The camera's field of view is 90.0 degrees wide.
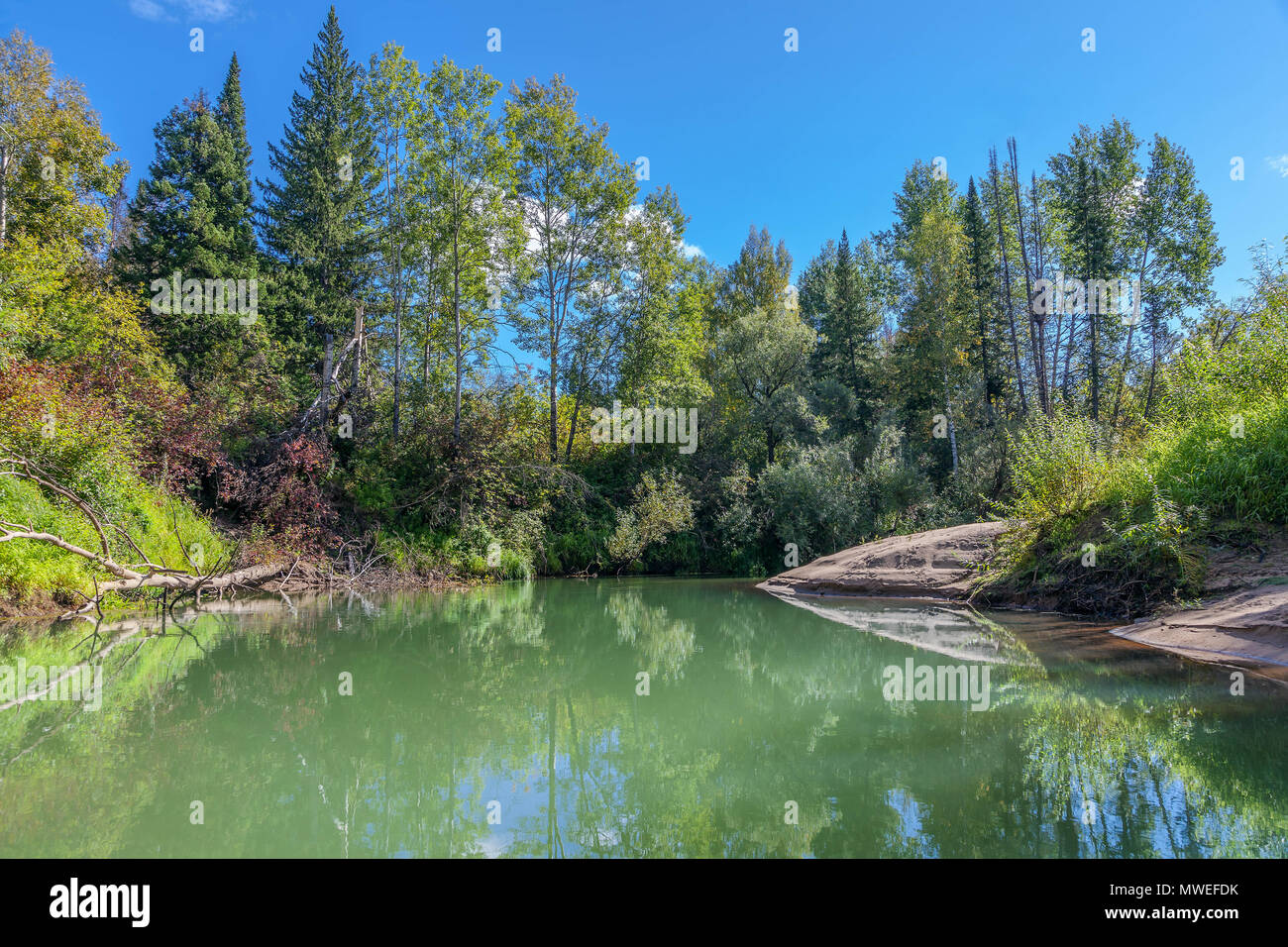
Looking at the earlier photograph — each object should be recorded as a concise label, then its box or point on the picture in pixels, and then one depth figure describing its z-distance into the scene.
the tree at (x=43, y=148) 18.27
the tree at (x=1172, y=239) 23.03
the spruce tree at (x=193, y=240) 20.88
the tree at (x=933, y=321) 23.70
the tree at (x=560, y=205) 20.05
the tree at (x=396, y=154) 18.27
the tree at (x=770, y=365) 23.14
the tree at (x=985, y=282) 25.03
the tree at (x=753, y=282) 29.42
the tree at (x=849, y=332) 27.41
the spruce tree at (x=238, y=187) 22.59
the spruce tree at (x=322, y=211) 22.78
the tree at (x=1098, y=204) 23.09
